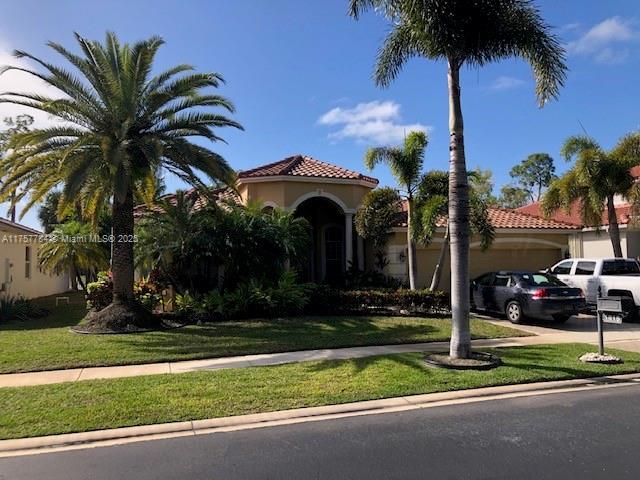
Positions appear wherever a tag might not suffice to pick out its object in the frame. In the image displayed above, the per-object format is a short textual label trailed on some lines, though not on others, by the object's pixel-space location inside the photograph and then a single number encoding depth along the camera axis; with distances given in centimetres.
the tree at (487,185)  5365
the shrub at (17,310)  1635
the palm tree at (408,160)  1778
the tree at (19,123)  3608
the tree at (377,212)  1895
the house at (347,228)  1955
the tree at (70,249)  1936
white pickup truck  1549
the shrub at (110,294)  1609
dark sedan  1444
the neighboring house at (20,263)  2077
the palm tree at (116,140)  1312
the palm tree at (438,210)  1653
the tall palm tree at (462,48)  946
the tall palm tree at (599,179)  1908
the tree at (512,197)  7131
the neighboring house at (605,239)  2325
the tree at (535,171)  7288
